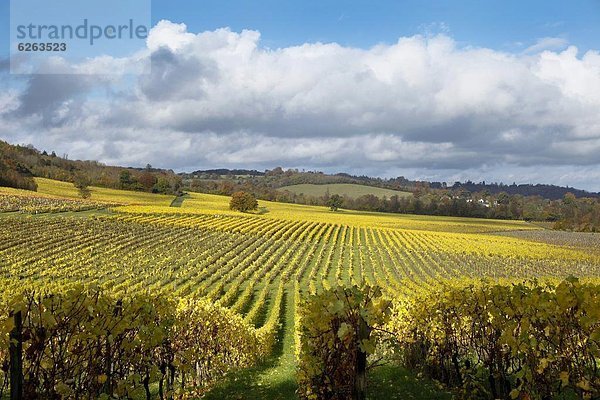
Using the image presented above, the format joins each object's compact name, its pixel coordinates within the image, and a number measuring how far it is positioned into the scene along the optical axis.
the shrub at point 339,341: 5.31
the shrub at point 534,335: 5.35
